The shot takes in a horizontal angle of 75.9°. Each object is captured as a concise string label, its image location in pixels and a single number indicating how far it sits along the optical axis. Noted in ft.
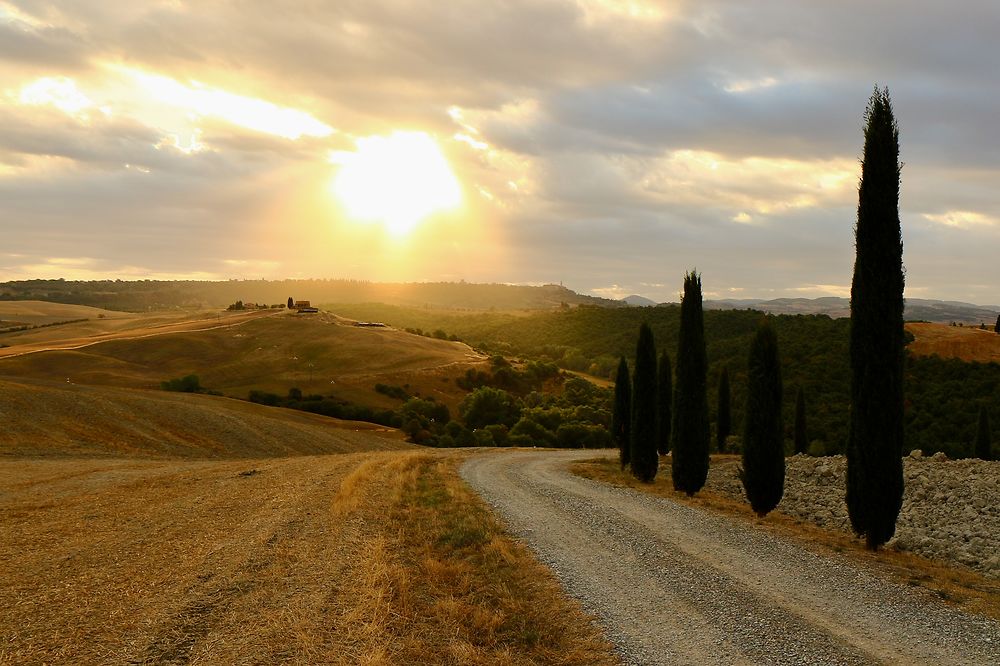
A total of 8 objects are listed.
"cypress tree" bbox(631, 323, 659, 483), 98.22
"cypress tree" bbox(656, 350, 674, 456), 124.36
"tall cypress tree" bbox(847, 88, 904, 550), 50.39
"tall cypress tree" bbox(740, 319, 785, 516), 66.59
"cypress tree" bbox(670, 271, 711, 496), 82.79
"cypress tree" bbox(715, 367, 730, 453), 172.55
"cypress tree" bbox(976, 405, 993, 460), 136.87
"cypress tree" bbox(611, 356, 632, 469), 124.47
